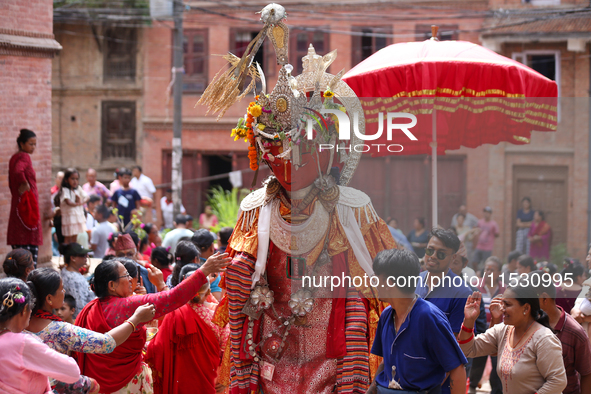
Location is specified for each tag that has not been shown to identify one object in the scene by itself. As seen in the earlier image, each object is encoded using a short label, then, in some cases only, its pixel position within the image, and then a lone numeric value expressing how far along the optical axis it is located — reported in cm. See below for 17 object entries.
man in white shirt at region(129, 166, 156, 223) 3034
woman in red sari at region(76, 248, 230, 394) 897
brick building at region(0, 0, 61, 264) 1759
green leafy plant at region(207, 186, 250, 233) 3262
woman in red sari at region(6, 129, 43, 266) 1702
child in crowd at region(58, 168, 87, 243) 1953
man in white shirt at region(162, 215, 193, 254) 1866
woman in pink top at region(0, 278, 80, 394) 724
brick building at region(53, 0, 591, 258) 3562
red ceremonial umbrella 1024
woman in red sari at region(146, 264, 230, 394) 1041
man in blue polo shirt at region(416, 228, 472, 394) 929
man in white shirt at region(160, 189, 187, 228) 3325
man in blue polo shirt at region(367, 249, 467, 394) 745
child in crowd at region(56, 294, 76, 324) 1141
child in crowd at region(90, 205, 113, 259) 2087
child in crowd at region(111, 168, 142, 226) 2522
